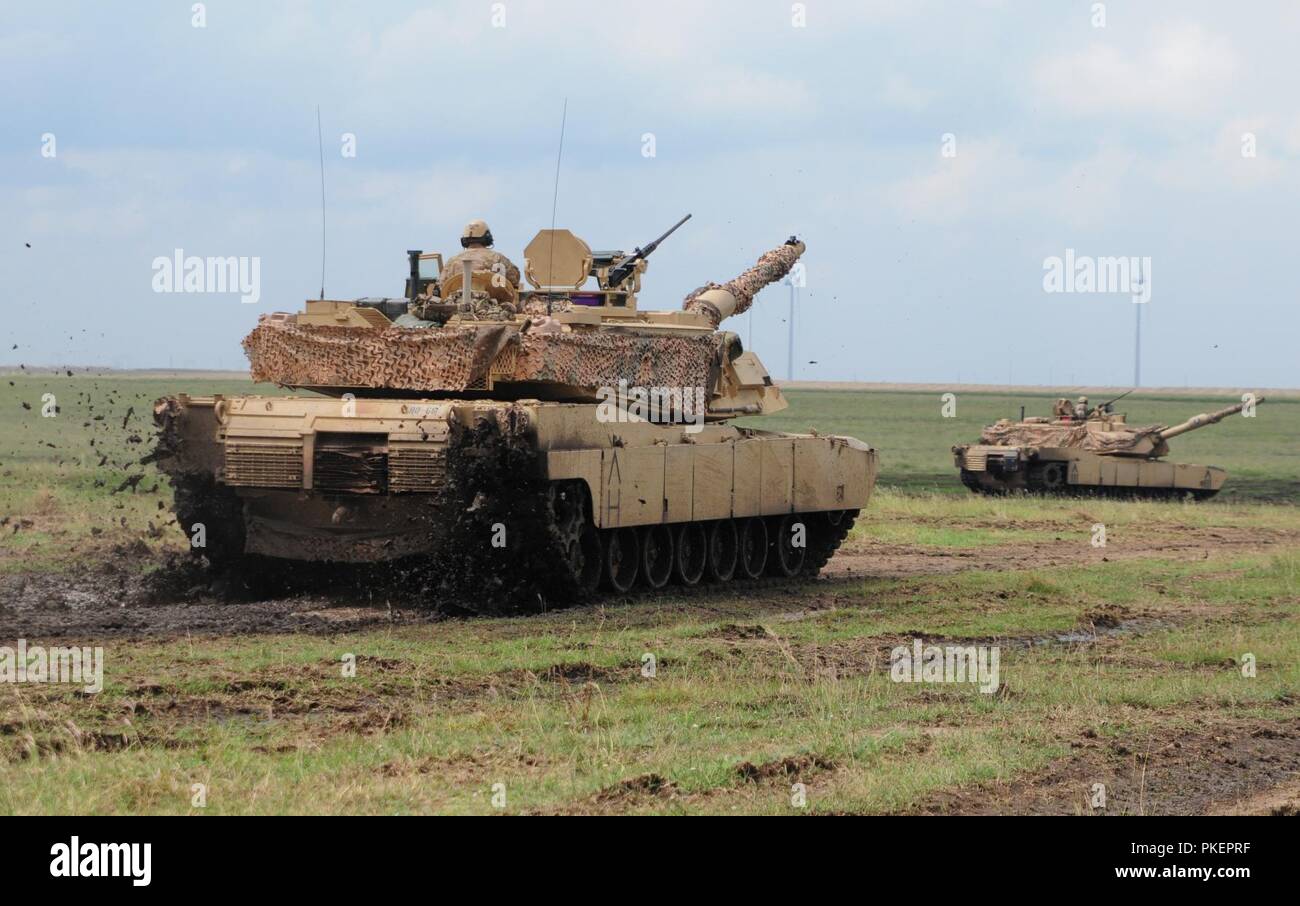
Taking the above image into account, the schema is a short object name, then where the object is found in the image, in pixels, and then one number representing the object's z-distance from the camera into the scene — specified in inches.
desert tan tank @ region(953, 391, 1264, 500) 1480.1
